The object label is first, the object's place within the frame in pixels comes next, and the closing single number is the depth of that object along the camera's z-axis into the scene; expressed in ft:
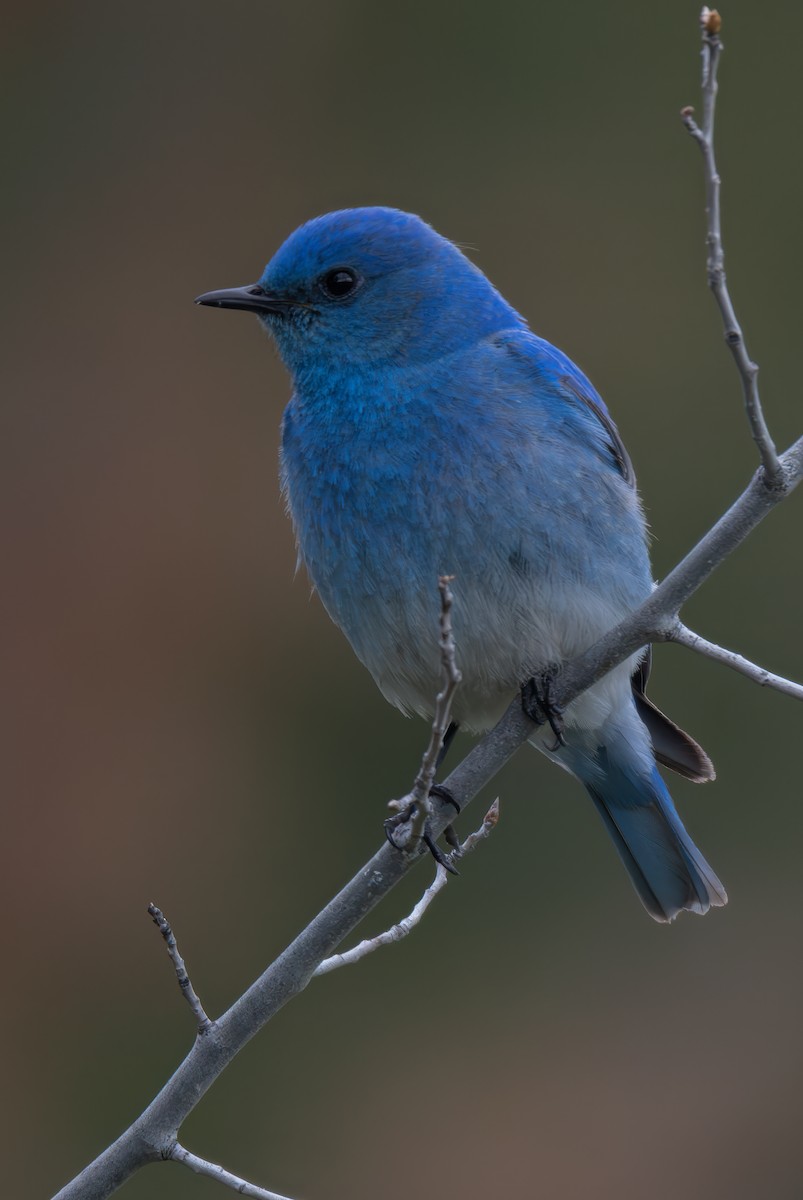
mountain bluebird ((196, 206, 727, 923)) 27.43
